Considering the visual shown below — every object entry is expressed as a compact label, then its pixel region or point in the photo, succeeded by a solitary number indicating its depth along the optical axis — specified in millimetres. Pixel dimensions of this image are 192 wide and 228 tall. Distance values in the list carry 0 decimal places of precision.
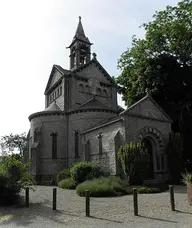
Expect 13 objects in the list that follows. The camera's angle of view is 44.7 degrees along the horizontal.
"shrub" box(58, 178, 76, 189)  19672
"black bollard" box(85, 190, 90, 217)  9744
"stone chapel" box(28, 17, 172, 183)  22281
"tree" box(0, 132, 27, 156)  58062
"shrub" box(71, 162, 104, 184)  19859
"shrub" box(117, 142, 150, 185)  18047
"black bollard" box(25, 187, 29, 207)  12071
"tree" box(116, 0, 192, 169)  25906
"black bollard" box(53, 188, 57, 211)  11000
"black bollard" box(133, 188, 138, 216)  9648
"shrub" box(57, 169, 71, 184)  23183
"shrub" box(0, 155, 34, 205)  12602
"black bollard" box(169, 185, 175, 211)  10172
